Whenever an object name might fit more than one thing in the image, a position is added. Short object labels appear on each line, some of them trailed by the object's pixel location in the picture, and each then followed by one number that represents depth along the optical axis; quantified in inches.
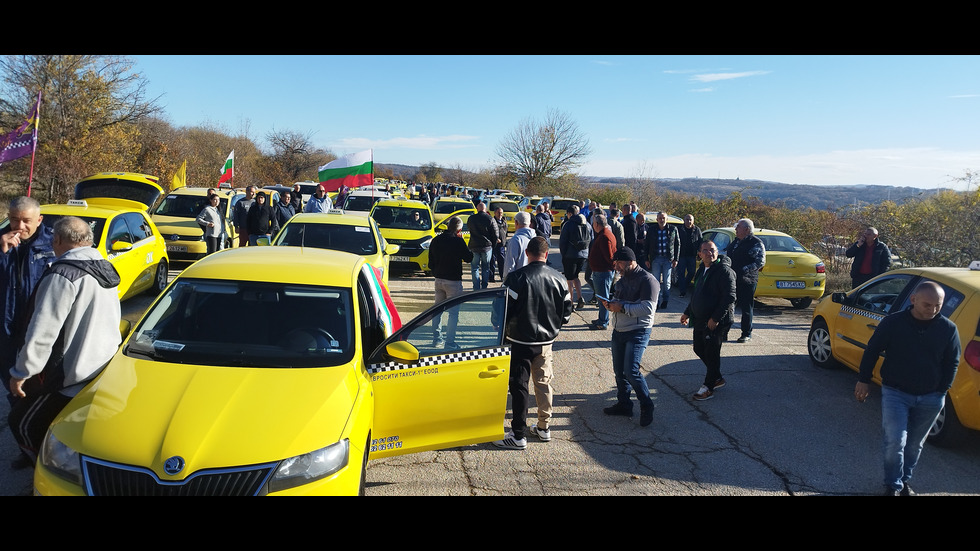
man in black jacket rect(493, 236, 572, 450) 206.4
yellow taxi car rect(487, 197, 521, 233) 1003.9
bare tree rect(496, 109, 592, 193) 1830.7
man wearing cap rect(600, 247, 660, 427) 238.1
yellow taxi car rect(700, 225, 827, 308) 487.8
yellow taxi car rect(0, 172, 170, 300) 365.4
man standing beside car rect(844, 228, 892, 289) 402.6
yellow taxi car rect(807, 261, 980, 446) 214.7
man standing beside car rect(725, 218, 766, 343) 356.2
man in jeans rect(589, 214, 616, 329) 395.5
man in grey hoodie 148.2
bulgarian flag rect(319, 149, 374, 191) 636.7
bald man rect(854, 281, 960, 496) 176.6
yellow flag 747.6
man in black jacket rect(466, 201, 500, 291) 428.1
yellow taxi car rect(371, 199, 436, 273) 556.7
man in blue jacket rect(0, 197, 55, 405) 163.0
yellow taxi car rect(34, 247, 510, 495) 124.7
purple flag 478.0
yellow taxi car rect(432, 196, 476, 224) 870.4
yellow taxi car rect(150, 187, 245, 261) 523.2
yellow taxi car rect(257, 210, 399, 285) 400.8
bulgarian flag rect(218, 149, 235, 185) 827.3
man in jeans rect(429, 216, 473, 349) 326.6
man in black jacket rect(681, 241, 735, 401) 266.2
